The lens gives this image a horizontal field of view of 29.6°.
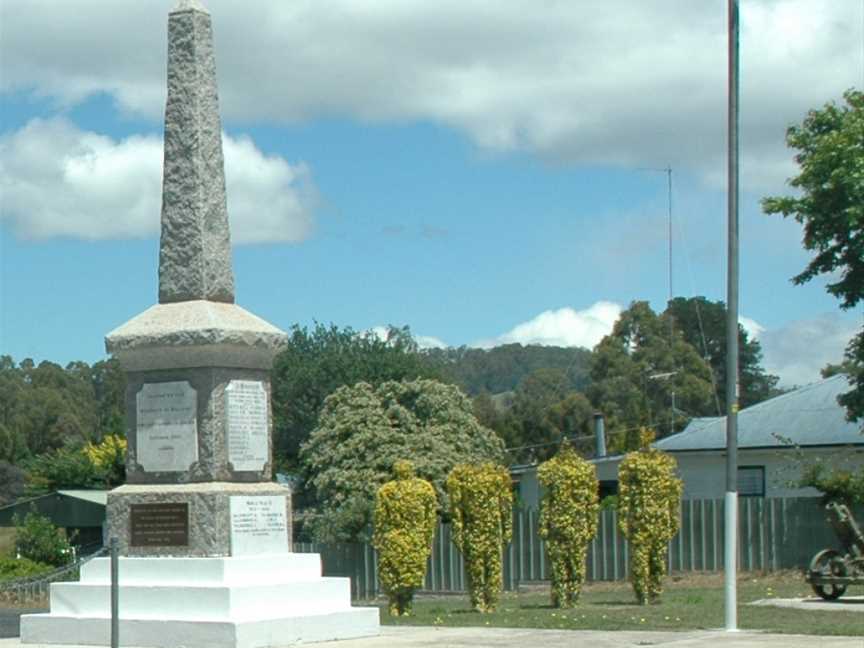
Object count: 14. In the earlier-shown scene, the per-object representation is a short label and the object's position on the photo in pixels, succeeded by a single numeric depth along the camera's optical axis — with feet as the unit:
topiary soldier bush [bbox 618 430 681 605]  78.59
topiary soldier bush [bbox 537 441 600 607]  77.56
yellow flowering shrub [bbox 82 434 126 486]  214.28
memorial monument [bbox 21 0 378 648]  57.26
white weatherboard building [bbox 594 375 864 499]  135.44
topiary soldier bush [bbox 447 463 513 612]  75.41
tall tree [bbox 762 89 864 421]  106.42
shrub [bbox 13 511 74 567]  148.05
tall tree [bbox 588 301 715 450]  268.62
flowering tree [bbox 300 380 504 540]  157.28
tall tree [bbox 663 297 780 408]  294.46
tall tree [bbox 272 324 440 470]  200.54
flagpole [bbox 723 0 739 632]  60.70
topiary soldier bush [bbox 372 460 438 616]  72.74
